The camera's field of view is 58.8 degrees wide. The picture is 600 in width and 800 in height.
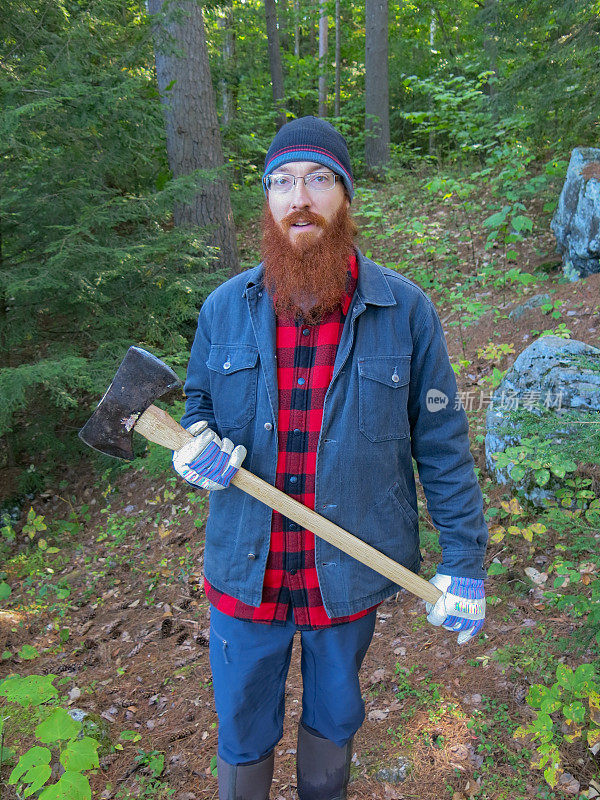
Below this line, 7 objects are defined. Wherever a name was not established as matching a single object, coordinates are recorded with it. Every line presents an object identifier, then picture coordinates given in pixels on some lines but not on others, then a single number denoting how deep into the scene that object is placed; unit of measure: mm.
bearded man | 2002
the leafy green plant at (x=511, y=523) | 3854
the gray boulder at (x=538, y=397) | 3646
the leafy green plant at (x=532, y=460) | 2529
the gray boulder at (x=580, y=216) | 6770
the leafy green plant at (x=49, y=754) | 2217
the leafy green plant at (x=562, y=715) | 2557
